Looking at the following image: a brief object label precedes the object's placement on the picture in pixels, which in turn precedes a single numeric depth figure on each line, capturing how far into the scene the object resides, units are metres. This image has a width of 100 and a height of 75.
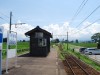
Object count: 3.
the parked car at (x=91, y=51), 18.66
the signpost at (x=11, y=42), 6.07
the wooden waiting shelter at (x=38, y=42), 12.58
